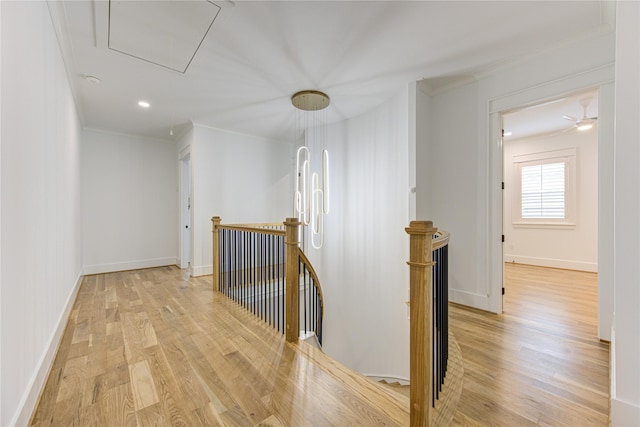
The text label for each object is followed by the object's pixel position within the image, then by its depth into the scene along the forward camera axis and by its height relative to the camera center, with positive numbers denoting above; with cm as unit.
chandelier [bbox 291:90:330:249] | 362 +140
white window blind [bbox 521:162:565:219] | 547 +45
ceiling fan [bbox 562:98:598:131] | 393 +144
